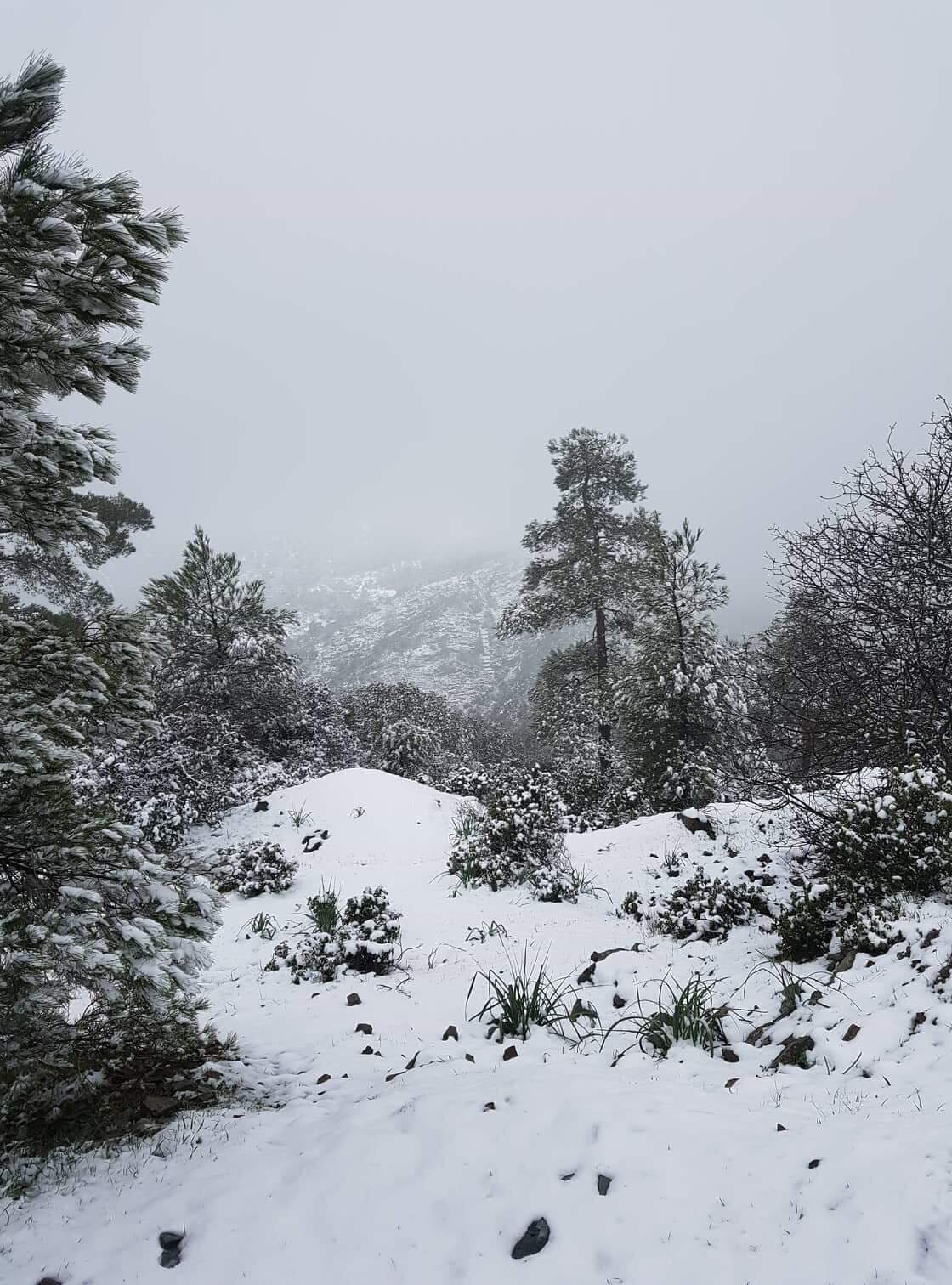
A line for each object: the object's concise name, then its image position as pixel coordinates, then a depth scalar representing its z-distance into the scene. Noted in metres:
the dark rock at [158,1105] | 3.12
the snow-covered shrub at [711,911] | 5.98
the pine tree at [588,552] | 17.77
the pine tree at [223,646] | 17.45
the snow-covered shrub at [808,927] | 4.75
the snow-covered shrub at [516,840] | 8.94
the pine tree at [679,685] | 13.81
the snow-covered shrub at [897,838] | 4.61
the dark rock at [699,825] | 9.26
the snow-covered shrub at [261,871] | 9.35
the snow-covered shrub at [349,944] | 5.86
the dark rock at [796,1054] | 3.17
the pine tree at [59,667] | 2.82
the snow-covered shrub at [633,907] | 7.06
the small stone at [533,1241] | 2.08
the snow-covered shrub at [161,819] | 11.88
